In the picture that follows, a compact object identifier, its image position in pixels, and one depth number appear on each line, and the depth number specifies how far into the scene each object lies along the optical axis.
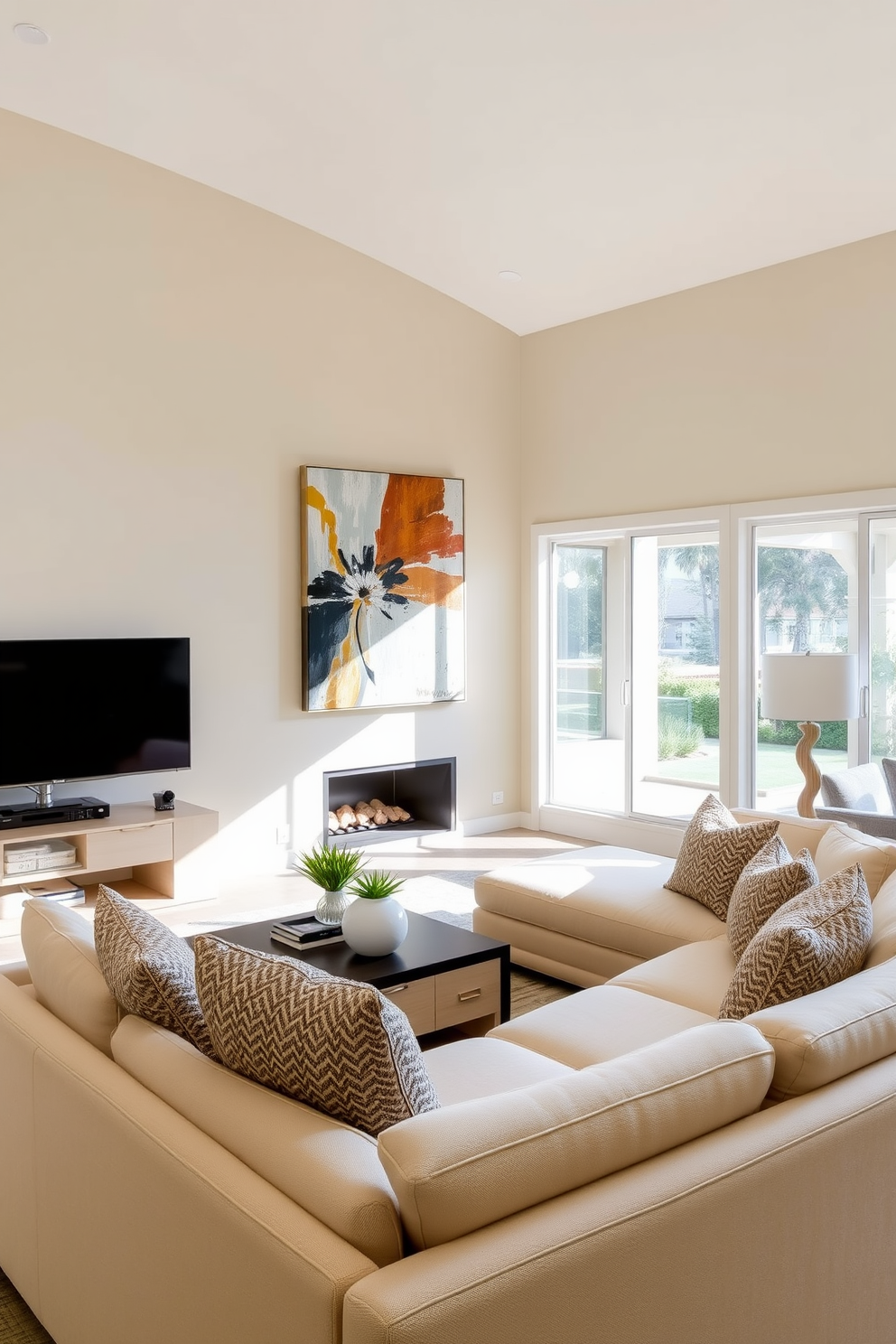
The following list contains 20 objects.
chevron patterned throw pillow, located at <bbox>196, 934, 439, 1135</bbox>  1.62
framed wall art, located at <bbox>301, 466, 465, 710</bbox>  6.23
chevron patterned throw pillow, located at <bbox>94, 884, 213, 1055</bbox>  1.99
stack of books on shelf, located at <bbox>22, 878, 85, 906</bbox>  5.14
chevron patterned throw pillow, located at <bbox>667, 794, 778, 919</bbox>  3.66
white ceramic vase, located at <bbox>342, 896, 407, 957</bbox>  3.33
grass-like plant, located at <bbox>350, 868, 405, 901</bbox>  3.36
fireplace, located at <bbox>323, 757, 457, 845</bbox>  6.77
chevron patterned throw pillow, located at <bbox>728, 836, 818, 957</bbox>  2.95
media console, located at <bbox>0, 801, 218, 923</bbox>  5.08
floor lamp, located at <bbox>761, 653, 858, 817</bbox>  4.84
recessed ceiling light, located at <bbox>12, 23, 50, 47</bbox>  4.37
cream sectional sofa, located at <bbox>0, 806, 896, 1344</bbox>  1.37
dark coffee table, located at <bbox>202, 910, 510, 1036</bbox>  3.28
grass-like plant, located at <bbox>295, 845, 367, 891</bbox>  3.52
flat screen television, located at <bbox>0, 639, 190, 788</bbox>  5.08
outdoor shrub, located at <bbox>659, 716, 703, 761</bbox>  6.41
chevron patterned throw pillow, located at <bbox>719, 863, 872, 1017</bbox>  2.28
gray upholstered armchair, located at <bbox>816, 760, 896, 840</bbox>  4.48
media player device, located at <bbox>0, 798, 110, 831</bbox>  5.00
